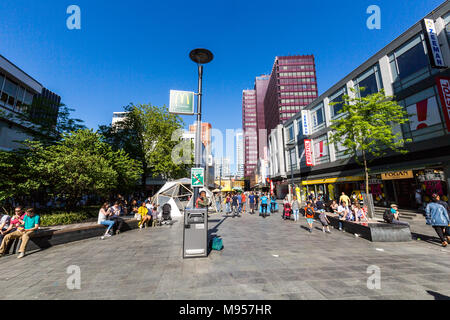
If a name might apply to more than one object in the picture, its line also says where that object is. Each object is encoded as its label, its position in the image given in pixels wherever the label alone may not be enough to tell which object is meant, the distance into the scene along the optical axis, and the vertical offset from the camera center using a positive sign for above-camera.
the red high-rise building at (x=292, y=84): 67.62 +38.99
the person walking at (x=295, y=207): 12.62 -1.16
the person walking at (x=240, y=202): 16.67 -1.07
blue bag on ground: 6.41 -1.86
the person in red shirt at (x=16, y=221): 6.90 -1.04
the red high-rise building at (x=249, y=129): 118.26 +40.46
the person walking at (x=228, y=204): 16.92 -1.26
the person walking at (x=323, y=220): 9.30 -1.52
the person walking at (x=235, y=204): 15.80 -1.15
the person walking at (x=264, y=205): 15.32 -1.22
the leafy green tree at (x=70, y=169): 10.38 +1.38
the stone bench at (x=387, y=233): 7.55 -1.79
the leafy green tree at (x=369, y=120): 11.33 +4.35
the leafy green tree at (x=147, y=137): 24.89 +7.44
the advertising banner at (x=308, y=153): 25.33 +4.97
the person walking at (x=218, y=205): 21.37 -1.66
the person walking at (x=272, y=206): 18.62 -1.60
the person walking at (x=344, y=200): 10.88 -0.64
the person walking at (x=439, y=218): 6.83 -1.11
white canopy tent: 17.64 -0.49
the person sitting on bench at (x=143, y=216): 11.62 -1.54
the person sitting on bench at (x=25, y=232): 6.41 -1.38
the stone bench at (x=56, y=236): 6.90 -1.85
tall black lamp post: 6.30 +4.20
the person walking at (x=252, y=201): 17.94 -1.03
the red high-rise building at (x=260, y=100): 106.19 +54.19
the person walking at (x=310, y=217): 9.57 -1.43
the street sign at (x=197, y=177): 6.26 +0.47
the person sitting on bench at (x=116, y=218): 9.91 -1.42
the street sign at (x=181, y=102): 6.18 +3.00
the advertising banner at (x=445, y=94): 10.49 +5.35
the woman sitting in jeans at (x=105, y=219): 9.29 -1.38
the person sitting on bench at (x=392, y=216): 8.35 -1.24
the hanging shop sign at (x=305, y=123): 26.47 +9.48
